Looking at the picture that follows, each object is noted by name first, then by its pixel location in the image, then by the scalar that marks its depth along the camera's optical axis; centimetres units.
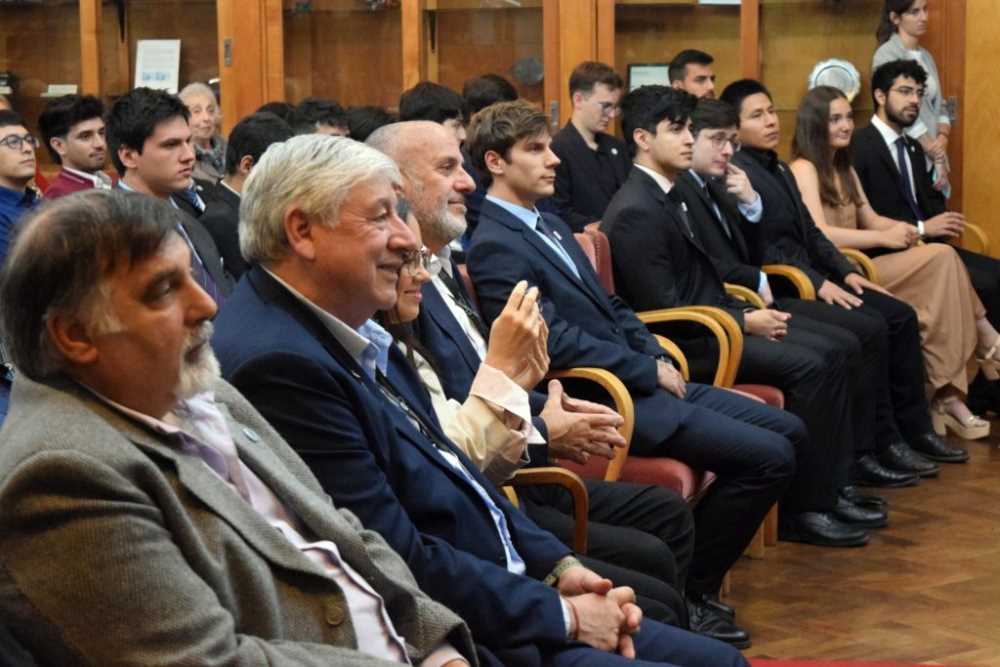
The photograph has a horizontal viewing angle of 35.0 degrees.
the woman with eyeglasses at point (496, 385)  303
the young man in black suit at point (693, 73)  754
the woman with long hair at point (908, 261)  660
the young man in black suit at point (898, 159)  711
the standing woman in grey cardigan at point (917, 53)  747
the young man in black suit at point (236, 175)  524
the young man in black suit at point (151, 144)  514
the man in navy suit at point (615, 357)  426
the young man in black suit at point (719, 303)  511
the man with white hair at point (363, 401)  241
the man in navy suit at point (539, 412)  342
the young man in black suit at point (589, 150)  694
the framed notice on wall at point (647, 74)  805
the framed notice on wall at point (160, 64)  843
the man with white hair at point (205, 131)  697
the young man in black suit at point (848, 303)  605
